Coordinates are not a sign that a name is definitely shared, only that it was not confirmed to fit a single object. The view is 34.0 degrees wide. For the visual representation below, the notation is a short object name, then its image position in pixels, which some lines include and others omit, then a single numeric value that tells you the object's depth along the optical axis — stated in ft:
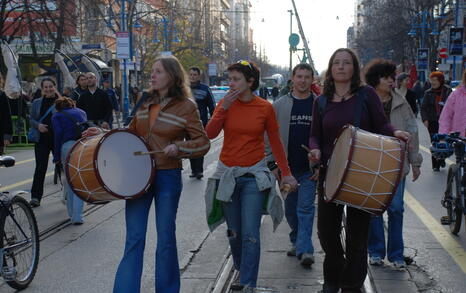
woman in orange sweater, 18.31
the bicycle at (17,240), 19.33
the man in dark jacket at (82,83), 38.58
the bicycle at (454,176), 25.14
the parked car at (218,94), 114.35
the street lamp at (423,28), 161.49
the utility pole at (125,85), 111.04
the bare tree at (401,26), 166.91
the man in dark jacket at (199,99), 42.78
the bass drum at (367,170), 15.83
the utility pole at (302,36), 51.12
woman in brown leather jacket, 16.55
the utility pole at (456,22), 124.00
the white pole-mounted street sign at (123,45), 103.91
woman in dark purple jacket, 17.38
